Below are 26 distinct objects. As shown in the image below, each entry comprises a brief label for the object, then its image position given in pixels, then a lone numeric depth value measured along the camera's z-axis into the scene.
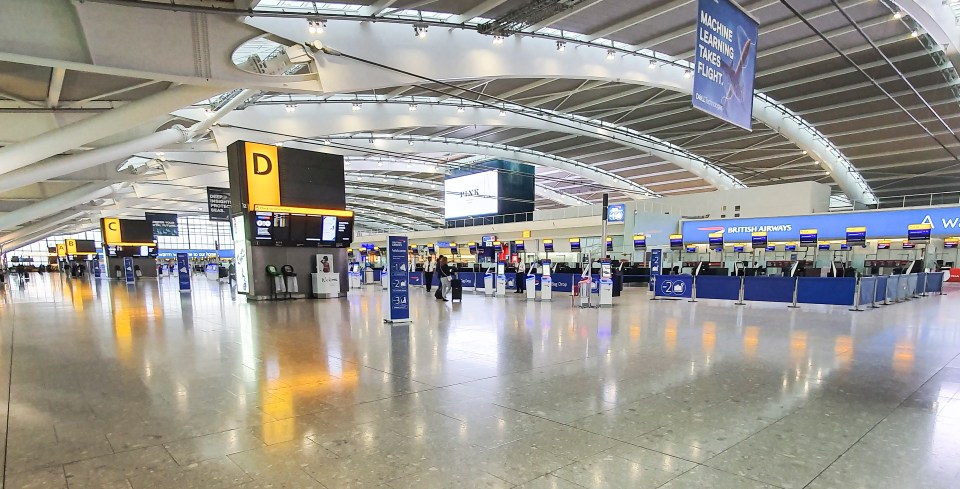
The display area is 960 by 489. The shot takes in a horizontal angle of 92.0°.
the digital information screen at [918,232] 17.92
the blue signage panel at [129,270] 26.48
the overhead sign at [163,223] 36.09
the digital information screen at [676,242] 24.05
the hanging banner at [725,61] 6.09
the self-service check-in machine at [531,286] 14.82
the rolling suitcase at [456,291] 14.45
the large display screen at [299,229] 13.62
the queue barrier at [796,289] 11.72
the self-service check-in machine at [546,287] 14.44
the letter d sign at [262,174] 13.45
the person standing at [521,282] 17.91
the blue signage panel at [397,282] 8.98
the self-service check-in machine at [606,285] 12.43
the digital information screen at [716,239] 21.10
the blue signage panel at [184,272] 17.84
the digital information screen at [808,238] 19.17
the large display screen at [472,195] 32.50
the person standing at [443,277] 14.83
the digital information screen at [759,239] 19.59
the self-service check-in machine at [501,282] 16.83
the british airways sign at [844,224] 20.08
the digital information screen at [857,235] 18.83
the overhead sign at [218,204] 22.62
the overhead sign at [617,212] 25.92
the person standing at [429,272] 19.08
